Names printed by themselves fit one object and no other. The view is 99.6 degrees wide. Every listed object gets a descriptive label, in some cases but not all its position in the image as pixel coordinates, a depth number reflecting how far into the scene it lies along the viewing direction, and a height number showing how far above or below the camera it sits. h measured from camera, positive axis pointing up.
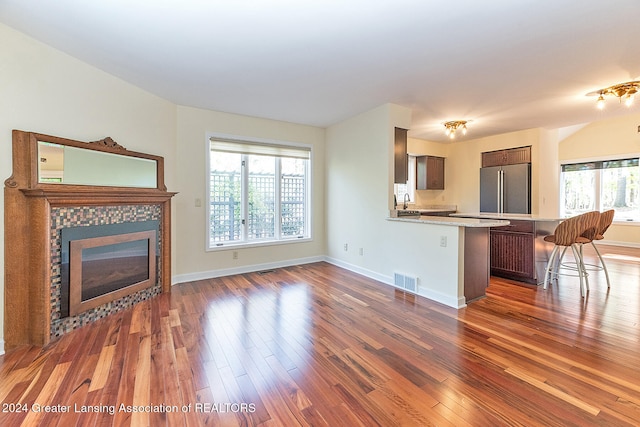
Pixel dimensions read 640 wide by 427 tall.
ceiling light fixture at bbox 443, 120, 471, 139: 4.66 +1.52
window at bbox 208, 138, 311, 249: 4.30 +0.32
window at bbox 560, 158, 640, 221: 6.24 +0.60
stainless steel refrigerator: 5.28 +0.47
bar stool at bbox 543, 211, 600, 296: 3.24 -0.28
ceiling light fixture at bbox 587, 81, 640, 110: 3.18 +1.49
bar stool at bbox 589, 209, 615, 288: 3.39 -0.13
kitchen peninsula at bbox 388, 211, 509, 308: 3.04 -0.55
